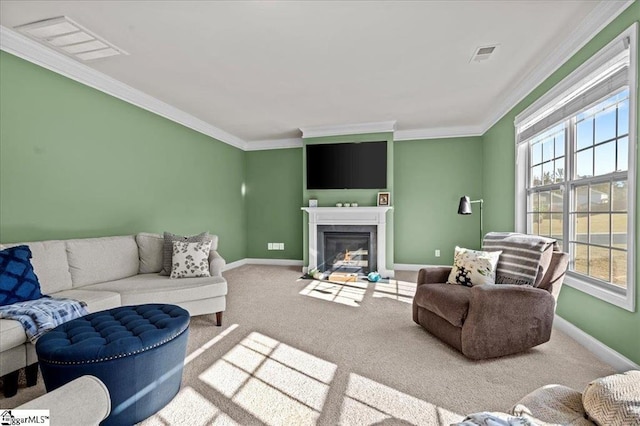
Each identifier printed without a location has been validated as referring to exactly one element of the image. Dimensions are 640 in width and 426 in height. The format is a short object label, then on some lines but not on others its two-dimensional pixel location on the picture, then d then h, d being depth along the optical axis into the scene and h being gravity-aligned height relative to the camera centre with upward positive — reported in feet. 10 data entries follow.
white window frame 6.53 +2.17
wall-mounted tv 17.33 +2.54
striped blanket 8.11 -1.24
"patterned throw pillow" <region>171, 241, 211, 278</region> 10.33 -1.69
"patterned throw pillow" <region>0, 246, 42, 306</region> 6.82 -1.54
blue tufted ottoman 4.99 -2.46
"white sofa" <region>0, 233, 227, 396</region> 8.14 -2.07
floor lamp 12.89 +0.19
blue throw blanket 6.08 -2.16
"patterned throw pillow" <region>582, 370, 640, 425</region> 3.11 -1.98
